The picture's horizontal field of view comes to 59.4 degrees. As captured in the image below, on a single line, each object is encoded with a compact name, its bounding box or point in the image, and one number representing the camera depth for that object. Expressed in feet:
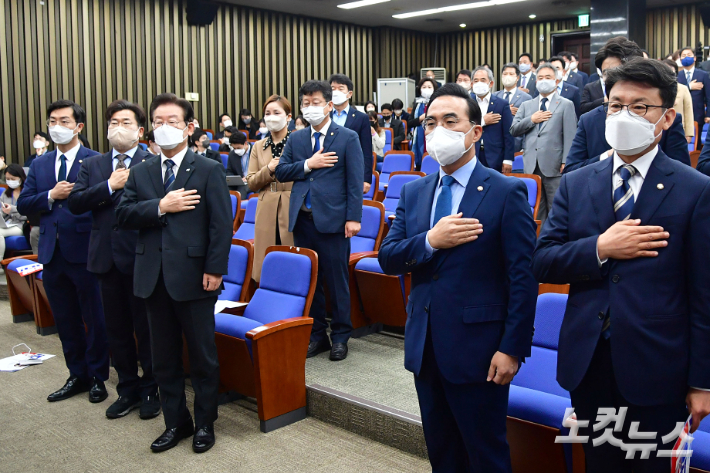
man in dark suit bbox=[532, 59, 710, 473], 4.39
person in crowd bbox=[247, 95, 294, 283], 11.78
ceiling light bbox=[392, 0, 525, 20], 35.73
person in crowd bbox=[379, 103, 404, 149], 29.04
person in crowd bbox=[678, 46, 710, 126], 22.61
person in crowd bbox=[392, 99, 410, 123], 32.73
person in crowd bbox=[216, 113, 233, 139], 32.94
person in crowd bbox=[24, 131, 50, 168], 26.32
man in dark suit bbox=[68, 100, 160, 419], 9.53
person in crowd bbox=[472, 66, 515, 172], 15.92
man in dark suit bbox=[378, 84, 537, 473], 5.30
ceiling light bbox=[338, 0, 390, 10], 34.81
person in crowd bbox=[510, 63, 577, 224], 14.03
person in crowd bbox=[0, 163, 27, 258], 20.27
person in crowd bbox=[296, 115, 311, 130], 23.35
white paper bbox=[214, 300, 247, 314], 10.67
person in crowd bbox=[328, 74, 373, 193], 13.47
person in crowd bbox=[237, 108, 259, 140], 33.27
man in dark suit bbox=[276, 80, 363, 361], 10.97
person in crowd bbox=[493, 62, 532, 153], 18.90
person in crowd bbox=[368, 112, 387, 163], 25.64
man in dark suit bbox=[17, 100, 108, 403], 10.34
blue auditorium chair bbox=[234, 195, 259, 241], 15.89
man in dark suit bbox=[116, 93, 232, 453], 8.36
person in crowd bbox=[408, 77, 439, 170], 21.20
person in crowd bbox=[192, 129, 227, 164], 22.61
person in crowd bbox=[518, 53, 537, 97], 23.41
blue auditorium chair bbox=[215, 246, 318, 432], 9.23
